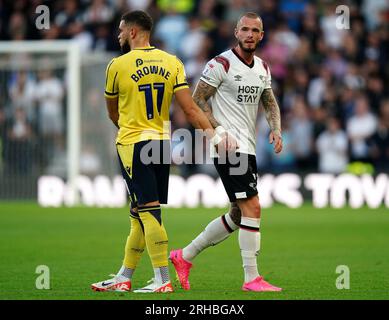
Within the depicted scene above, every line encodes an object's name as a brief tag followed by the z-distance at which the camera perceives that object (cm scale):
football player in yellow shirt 1856
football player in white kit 1945
